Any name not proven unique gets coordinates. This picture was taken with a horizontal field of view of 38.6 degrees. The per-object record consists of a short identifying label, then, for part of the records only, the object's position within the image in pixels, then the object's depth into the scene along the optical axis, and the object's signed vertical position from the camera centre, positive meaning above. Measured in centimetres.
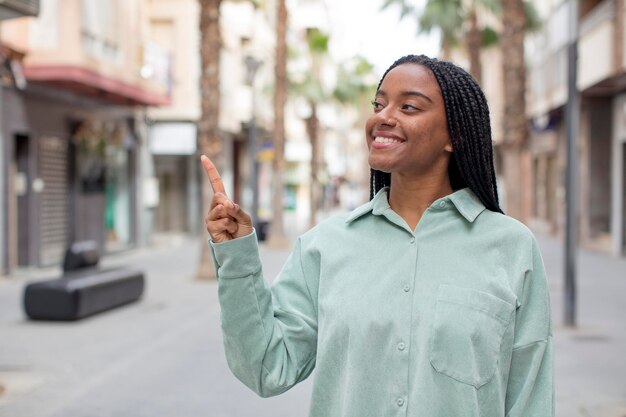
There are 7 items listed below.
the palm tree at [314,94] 3038 +320
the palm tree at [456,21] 2125 +410
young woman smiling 194 -24
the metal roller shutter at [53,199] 1823 -36
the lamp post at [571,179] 1027 +4
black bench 1038 -130
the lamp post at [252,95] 2378 +239
